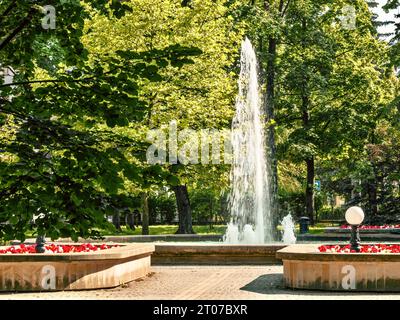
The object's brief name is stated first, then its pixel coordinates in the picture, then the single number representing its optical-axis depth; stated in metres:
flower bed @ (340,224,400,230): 23.75
